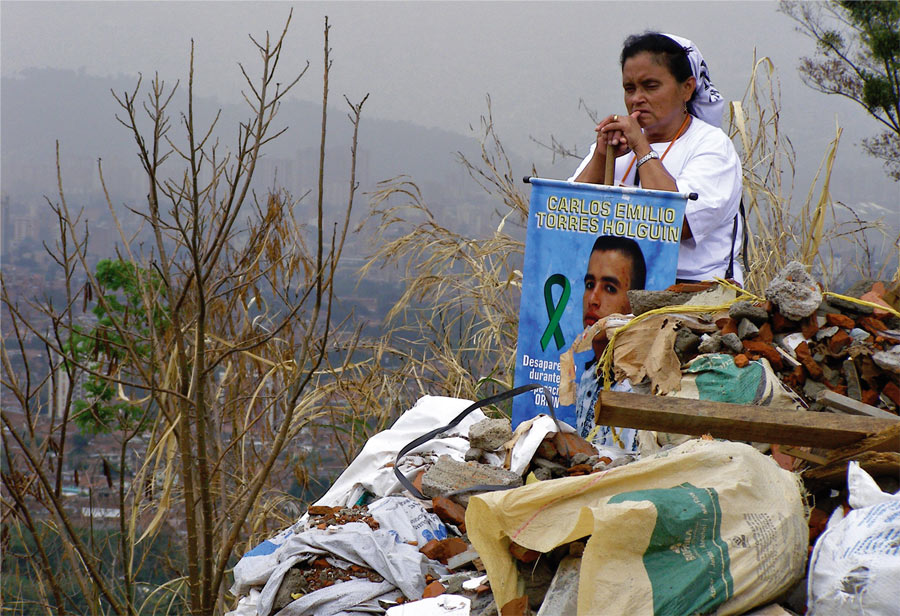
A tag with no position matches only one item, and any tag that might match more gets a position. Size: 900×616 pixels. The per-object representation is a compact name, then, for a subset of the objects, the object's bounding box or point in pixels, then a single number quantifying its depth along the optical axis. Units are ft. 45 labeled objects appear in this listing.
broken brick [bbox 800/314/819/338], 21.49
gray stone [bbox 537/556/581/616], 13.71
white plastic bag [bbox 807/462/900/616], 11.87
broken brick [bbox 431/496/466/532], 18.88
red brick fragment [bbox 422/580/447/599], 16.11
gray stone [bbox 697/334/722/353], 21.40
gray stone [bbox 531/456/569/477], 20.11
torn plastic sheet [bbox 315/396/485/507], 21.57
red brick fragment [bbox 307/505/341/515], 19.49
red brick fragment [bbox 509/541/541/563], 14.76
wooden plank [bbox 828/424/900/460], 15.02
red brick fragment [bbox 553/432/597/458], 20.48
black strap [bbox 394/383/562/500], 20.71
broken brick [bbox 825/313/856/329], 21.36
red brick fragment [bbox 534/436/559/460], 20.72
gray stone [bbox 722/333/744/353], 21.11
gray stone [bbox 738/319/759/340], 21.48
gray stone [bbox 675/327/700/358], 21.81
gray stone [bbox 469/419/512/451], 21.68
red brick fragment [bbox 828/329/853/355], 20.86
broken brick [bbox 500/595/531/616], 14.16
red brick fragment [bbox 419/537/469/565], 17.38
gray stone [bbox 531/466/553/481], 20.05
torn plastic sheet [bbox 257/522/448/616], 16.55
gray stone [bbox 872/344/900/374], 19.84
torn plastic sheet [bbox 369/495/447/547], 18.15
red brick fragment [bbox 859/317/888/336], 21.18
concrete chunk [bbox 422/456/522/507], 19.75
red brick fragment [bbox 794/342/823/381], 20.85
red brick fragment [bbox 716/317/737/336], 21.75
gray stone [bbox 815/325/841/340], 21.22
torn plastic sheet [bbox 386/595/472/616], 15.17
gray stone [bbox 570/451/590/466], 19.93
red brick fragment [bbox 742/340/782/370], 20.97
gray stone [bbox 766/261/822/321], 21.20
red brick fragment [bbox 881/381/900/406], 19.89
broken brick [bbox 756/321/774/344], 21.44
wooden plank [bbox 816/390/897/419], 17.54
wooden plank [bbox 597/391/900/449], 15.64
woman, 24.71
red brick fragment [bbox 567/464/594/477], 18.99
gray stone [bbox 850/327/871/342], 20.93
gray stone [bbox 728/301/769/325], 21.47
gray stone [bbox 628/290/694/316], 23.11
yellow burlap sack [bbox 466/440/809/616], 12.92
